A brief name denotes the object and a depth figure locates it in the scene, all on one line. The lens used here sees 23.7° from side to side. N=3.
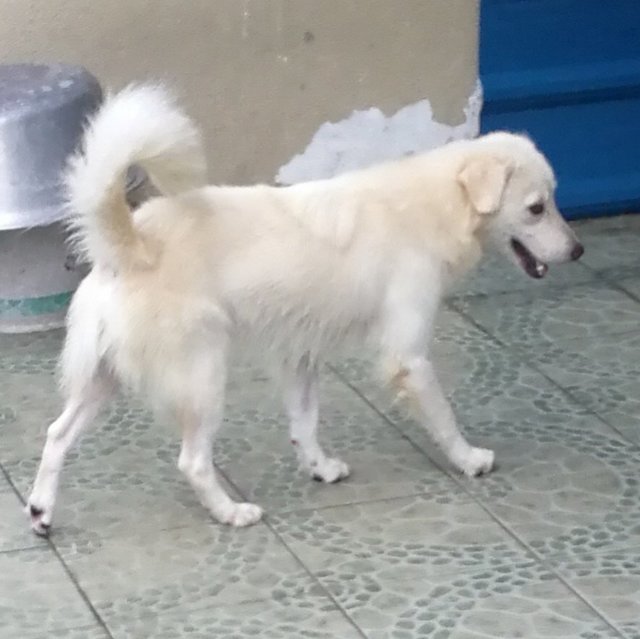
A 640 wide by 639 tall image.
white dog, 3.60
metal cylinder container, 4.93
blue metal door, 6.08
